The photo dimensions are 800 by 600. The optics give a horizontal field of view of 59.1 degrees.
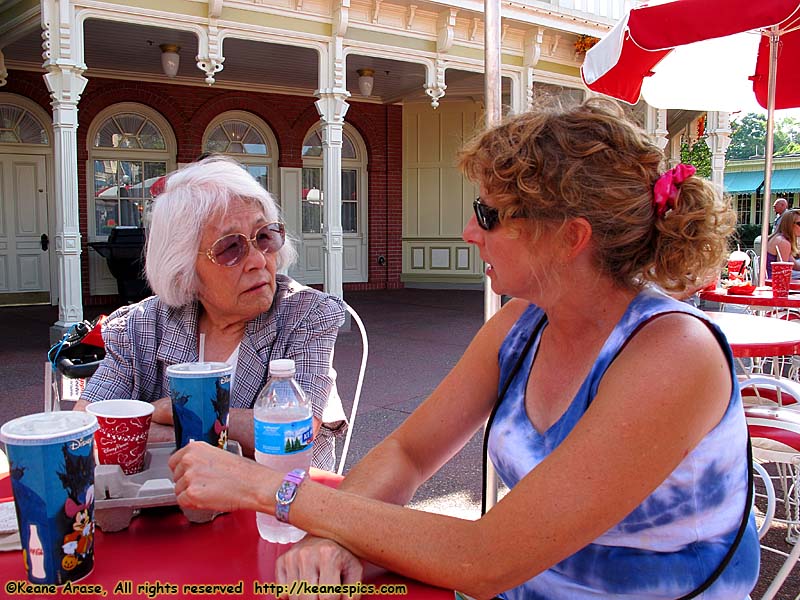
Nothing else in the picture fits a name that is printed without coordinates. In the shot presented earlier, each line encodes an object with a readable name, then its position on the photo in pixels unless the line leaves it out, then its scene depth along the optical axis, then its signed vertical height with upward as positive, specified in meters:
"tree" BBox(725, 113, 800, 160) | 55.84 +8.64
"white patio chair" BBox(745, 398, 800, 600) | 2.75 -0.78
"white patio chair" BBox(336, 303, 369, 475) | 2.58 -0.45
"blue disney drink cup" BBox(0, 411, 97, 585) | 1.04 -0.37
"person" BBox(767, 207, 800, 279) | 8.05 +0.02
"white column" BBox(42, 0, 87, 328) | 7.45 +1.22
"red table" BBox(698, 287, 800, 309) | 4.62 -0.39
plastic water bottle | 1.33 -0.39
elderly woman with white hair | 2.09 -0.20
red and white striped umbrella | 3.96 +1.30
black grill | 10.92 -0.20
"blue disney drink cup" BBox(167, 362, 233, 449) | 1.36 -0.31
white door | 11.08 +0.33
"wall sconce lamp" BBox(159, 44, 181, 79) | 9.92 +2.59
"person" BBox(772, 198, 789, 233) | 10.59 +0.55
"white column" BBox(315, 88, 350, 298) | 9.39 +0.83
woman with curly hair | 1.18 -0.34
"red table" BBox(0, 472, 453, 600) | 1.17 -0.55
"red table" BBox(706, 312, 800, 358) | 2.89 -0.41
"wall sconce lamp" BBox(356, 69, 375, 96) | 11.71 +2.71
